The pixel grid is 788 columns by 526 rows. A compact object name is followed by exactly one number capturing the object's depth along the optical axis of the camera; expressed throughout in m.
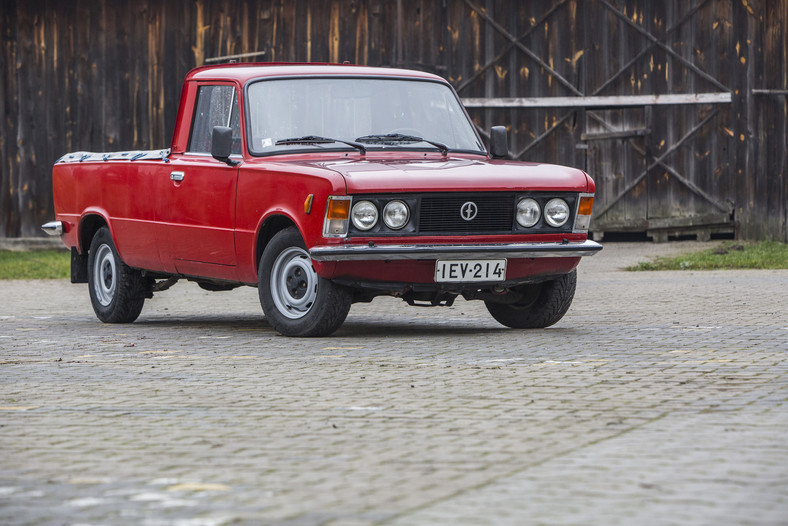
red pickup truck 18.44
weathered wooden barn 42.78
